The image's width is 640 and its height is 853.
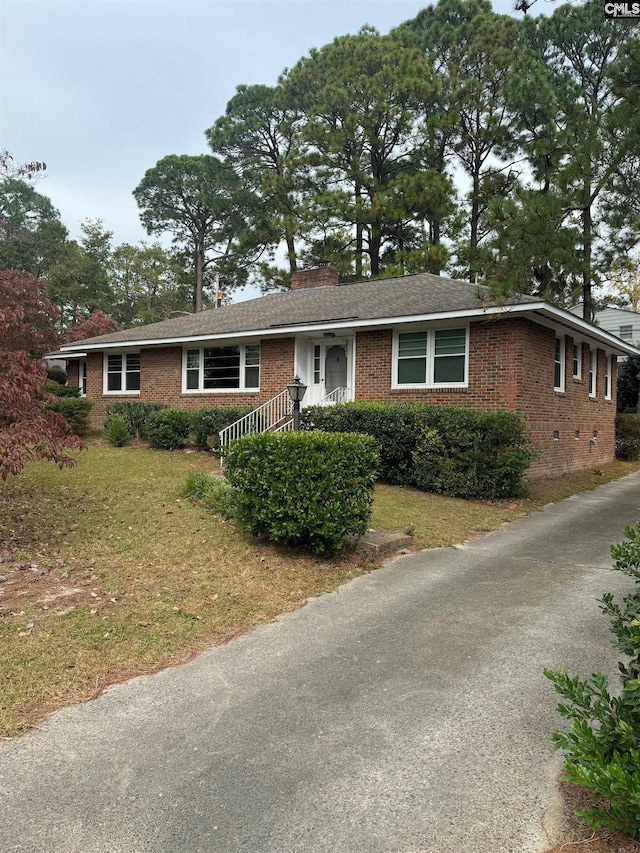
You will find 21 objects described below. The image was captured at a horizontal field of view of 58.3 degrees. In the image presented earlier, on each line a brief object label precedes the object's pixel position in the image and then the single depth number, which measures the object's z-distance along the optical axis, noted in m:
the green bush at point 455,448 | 9.92
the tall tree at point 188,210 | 36.66
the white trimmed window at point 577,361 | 15.03
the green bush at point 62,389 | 19.23
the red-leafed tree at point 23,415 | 5.44
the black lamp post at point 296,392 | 8.32
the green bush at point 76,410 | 16.27
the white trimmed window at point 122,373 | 18.62
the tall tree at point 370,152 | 25.83
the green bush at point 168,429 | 14.58
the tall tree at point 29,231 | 39.50
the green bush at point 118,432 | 15.36
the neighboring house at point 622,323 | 34.25
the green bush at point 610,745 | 1.90
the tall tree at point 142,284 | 38.47
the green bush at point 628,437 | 19.97
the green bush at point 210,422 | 13.81
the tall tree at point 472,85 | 25.19
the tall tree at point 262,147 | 30.50
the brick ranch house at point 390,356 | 11.96
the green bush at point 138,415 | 15.95
